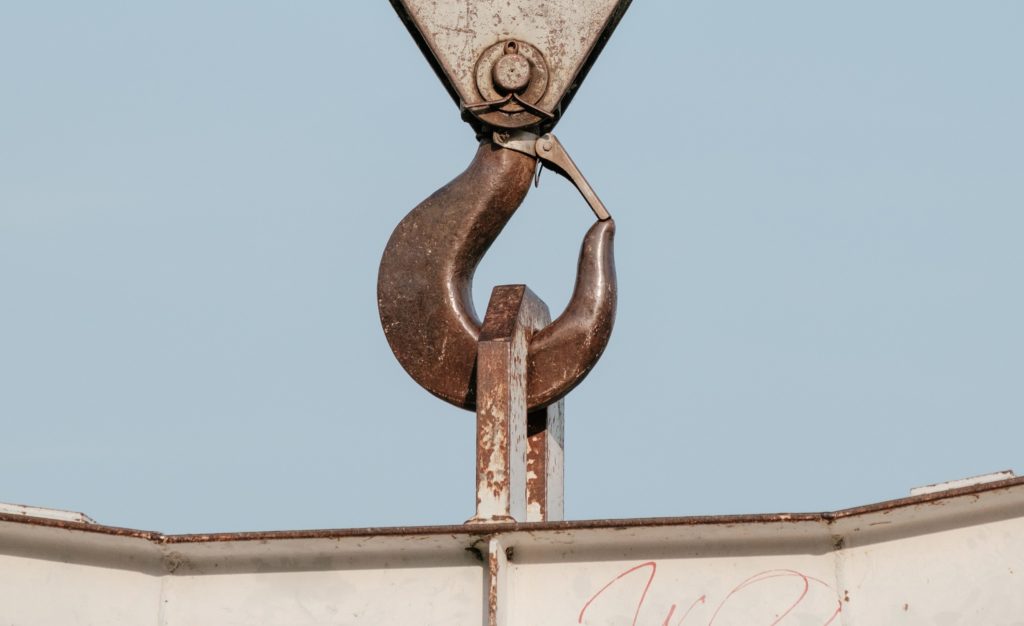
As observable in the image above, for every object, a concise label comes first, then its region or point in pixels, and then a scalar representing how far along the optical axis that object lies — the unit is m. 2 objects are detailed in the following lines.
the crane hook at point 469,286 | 15.03
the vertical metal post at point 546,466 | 14.76
